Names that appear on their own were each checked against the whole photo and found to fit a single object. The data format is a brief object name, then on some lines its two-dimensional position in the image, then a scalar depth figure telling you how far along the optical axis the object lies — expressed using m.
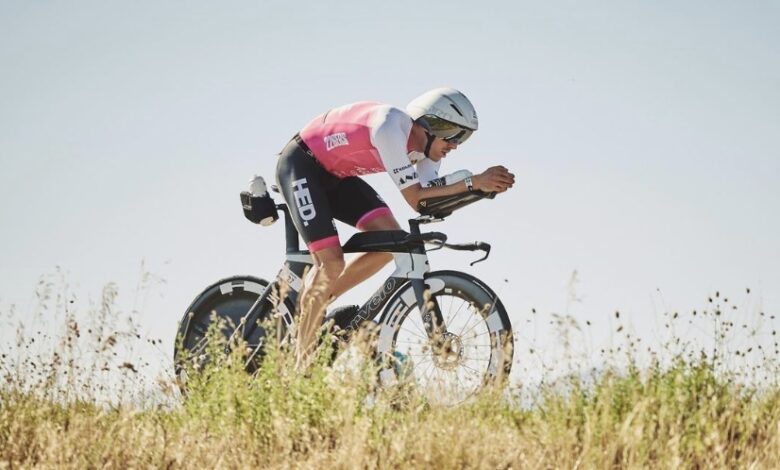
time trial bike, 13.30
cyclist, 14.14
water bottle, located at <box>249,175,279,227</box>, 16.25
